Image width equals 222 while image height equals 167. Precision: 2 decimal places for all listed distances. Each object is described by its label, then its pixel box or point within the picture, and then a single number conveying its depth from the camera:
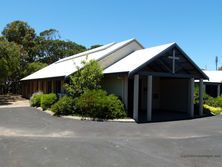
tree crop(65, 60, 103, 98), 18.67
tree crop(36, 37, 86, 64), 48.28
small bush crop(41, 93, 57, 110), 20.70
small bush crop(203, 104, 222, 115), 20.59
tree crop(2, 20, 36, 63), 46.47
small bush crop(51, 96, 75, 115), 17.41
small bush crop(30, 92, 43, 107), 23.50
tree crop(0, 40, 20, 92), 28.67
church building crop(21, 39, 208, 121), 16.95
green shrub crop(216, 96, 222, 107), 23.40
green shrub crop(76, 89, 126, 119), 16.33
